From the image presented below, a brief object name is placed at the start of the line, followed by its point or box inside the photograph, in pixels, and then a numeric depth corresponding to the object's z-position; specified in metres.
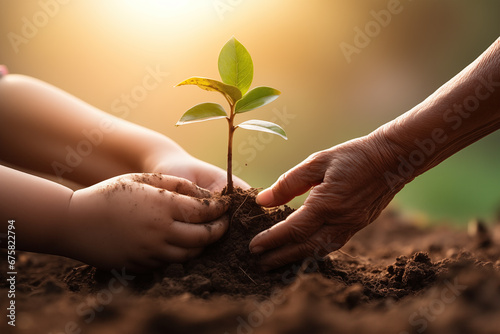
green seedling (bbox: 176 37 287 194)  0.77
